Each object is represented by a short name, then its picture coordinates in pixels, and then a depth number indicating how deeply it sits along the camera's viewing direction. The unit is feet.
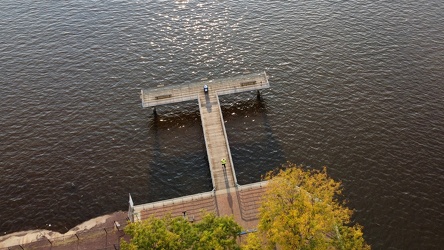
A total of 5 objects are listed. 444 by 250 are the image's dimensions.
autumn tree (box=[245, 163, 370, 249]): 156.04
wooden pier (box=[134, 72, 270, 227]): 218.59
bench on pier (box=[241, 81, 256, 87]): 281.54
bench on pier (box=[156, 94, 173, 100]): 276.10
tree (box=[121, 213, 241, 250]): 154.10
